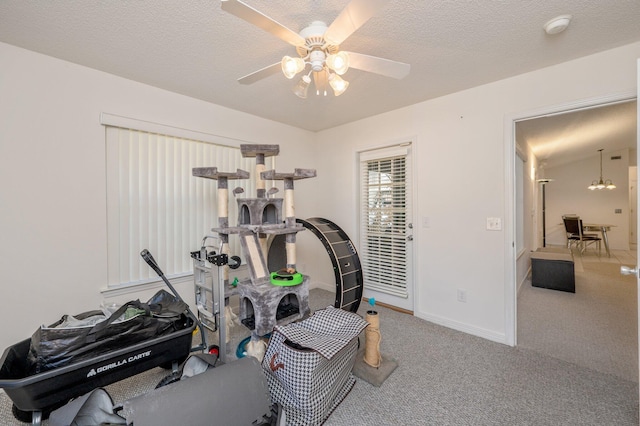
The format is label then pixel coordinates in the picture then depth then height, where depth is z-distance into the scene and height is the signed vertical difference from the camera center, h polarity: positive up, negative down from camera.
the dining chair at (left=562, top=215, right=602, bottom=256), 6.08 -0.53
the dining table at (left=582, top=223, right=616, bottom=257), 6.37 -0.46
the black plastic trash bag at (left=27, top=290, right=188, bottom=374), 1.39 -0.71
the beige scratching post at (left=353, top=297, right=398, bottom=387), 1.97 -1.19
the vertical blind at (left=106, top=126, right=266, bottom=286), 2.39 +0.14
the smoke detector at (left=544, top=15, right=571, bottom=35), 1.62 +1.18
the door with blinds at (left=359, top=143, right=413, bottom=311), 3.26 -0.17
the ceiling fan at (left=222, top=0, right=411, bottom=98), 1.10 +0.87
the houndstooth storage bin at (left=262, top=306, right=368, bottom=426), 1.48 -0.92
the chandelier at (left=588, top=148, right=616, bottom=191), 6.85 +0.68
